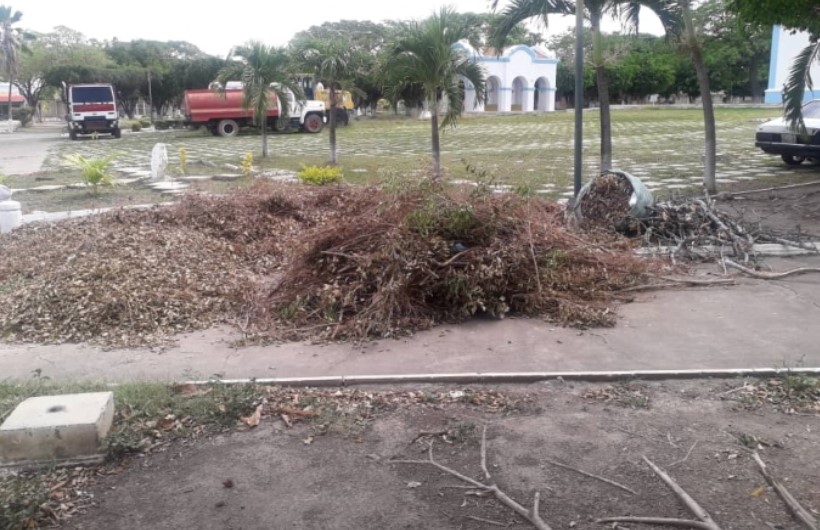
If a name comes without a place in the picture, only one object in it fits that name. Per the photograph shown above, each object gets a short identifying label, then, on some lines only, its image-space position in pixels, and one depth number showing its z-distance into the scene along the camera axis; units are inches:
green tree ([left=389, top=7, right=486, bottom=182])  498.6
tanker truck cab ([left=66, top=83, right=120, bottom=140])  1298.0
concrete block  149.5
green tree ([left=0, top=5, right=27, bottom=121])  1982.0
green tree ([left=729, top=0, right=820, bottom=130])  373.1
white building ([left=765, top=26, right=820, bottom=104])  1557.2
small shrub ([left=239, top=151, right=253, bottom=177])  608.4
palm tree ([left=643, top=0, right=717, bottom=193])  467.8
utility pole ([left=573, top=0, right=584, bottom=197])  394.0
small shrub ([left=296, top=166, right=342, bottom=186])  483.8
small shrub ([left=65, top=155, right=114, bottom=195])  521.0
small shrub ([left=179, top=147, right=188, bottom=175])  650.8
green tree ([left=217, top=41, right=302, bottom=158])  768.9
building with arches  2172.7
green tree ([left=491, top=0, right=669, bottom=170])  479.5
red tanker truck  1246.3
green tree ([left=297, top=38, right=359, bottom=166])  681.0
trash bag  335.9
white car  586.6
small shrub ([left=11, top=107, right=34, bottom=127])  2102.1
